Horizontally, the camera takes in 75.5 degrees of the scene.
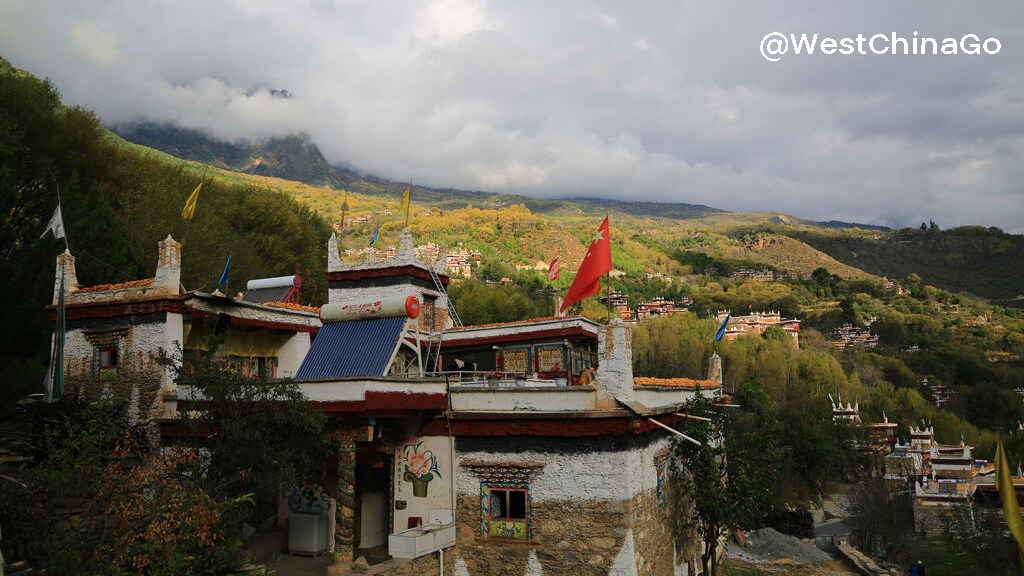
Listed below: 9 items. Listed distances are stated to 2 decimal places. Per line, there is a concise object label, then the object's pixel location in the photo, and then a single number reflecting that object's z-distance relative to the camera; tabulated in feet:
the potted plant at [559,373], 70.00
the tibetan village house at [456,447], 44.98
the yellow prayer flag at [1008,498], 24.17
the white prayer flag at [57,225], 60.89
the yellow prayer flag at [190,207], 67.61
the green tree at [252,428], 41.04
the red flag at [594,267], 53.72
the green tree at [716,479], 54.90
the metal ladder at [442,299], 72.54
